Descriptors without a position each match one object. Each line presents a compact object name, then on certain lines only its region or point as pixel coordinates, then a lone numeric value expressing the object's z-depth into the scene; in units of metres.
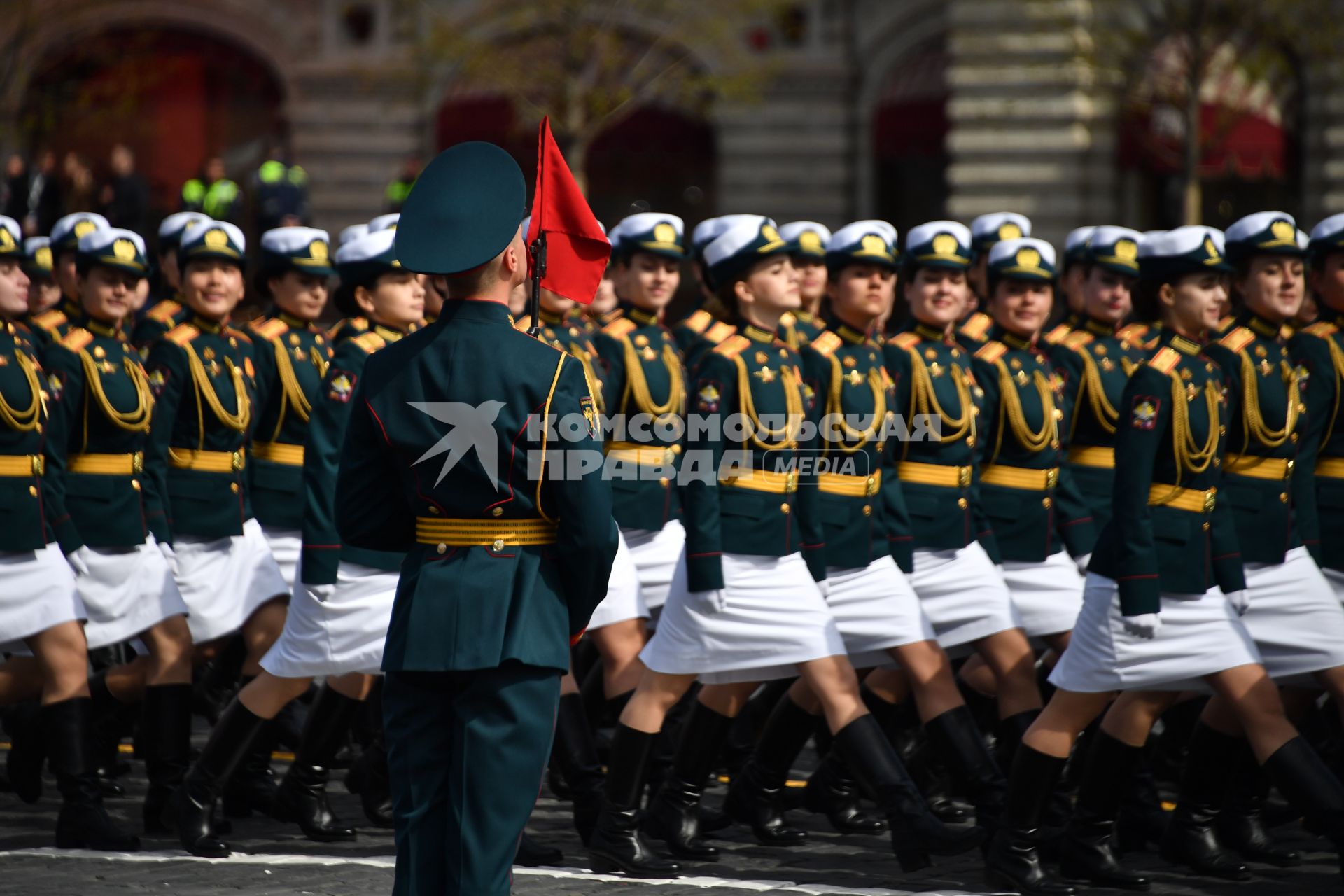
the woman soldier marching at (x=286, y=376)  16.05
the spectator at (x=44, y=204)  38.37
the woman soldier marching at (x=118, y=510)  14.91
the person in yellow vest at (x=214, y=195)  40.78
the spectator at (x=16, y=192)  38.31
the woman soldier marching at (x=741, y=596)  12.78
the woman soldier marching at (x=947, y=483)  14.30
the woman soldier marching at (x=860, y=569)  13.34
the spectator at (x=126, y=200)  38.69
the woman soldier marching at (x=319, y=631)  13.47
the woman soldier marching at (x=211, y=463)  15.46
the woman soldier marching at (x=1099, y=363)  17.11
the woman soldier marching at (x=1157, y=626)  12.17
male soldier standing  9.10
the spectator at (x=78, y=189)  41.72
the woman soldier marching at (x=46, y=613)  13.54
